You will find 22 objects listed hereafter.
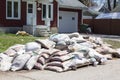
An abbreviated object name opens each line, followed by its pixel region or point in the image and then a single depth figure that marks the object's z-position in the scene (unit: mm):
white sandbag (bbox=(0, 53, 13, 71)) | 6023
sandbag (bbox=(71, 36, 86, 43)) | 7565
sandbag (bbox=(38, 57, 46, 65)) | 6363
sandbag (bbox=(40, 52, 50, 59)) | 6473
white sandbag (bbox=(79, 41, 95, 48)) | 7607
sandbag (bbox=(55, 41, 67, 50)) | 7122
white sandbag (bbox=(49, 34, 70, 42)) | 7350
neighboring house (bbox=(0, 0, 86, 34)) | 14788
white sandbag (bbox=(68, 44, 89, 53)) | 6839
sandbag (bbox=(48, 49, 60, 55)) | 6615
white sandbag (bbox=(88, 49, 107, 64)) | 6897
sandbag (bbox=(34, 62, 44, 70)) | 6211
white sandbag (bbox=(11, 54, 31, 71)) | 6091
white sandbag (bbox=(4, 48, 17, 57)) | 6663
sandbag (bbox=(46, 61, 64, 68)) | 6198
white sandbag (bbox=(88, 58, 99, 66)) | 6811
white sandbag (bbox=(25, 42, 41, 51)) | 6778
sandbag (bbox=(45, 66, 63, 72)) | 6052
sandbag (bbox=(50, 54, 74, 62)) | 6328
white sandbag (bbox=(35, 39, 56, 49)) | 7066
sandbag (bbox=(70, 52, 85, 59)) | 6521
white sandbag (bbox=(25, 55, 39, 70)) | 6138
